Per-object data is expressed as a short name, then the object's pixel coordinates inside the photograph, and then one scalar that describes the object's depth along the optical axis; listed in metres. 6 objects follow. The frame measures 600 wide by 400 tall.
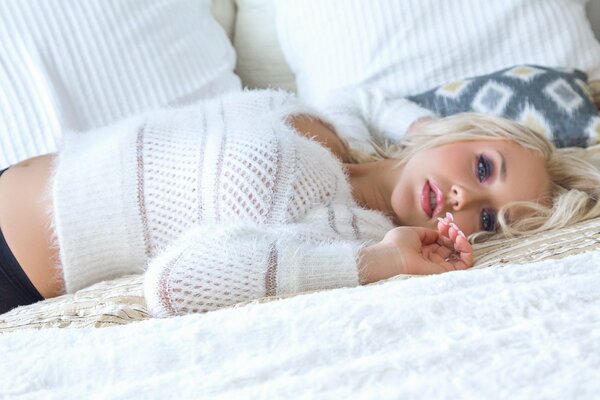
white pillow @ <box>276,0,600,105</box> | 1.99
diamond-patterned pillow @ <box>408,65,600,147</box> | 1.88
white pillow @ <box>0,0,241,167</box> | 1.82
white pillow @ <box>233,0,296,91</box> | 2.10
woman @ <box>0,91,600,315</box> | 1.55
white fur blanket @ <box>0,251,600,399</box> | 1.23
